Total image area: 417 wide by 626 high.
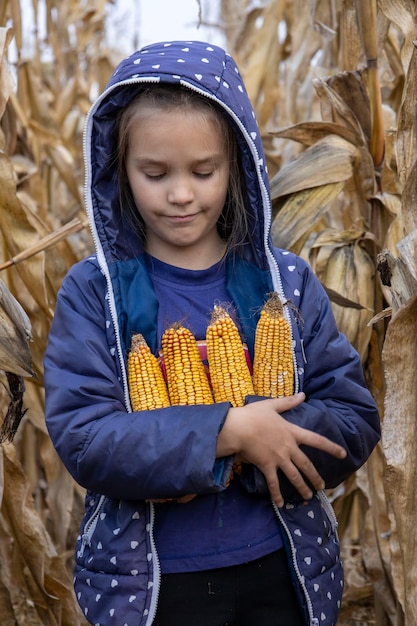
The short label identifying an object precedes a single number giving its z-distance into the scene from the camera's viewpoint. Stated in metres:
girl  1.71
